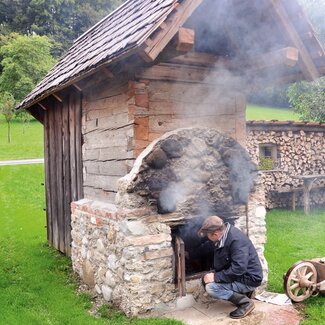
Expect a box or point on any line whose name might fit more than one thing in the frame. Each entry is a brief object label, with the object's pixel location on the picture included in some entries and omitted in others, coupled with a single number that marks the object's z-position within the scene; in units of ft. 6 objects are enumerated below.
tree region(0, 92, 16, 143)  104.68
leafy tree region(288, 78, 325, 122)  53.31
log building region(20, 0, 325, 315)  16.70
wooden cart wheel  17.80
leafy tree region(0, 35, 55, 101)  128.26
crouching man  16.47
